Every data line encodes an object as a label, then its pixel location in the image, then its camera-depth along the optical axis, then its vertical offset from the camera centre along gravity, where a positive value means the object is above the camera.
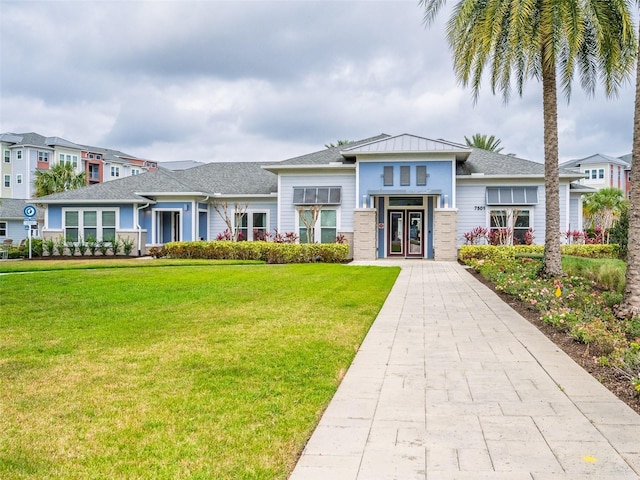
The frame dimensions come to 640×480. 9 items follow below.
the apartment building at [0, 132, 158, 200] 62.56 +9.94
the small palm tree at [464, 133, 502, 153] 46.26 +8.29
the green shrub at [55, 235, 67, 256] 26.08 -0.34
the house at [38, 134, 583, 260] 24.39 +1.73
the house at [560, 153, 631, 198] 60.72 +7.56
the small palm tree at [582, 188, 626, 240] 29.01 +1.88
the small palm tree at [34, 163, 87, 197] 46.67 +5.16
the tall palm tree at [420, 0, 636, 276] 12.61 +4.82
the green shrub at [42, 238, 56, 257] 26.02 -0.39
